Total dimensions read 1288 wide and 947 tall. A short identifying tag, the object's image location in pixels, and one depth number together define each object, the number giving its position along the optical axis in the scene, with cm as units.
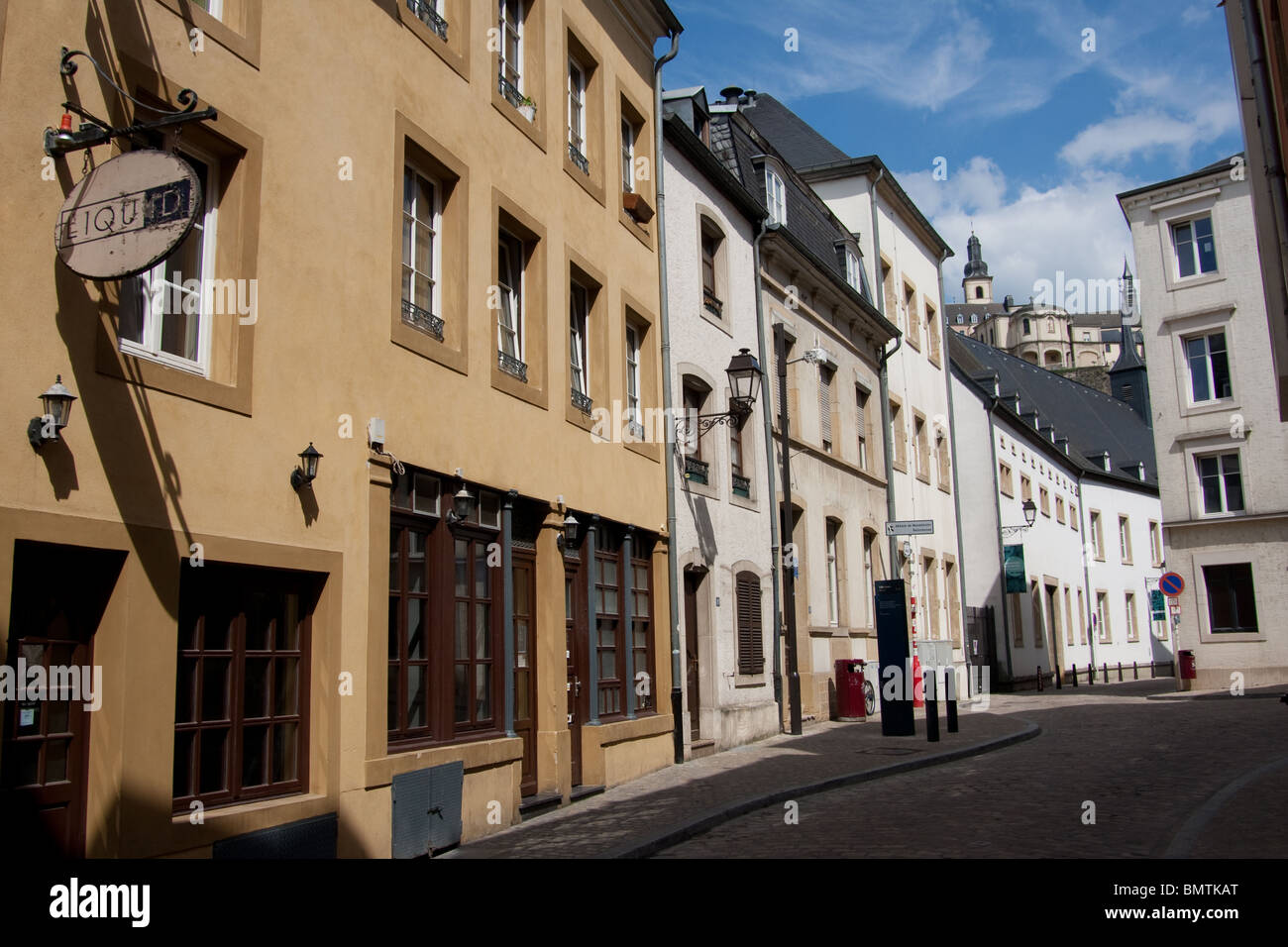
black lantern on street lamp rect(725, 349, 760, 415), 1593
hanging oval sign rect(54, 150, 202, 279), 604
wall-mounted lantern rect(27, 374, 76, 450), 603
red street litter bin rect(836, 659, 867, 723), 2166
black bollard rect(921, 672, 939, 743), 1667
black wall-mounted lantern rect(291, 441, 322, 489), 816
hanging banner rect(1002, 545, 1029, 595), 3397
